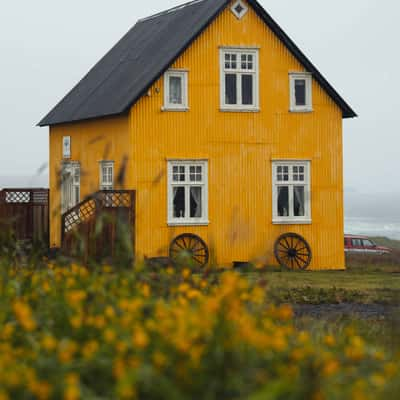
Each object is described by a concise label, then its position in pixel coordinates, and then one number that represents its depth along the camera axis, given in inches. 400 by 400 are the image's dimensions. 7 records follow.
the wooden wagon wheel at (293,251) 1224.0
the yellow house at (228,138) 1187.9
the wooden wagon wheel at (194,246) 1177.4
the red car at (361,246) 2214.6
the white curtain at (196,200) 1203.2
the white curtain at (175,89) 1199.6
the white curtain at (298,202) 1245.7
